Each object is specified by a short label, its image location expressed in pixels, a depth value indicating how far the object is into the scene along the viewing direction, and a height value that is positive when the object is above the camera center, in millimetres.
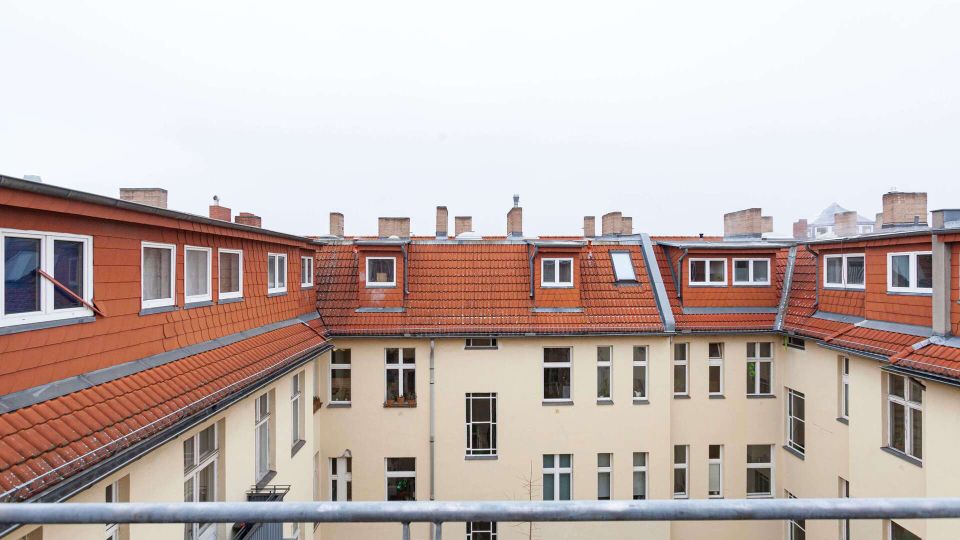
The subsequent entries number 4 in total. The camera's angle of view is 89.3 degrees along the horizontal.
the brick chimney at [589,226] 21172 +1962
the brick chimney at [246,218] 15701 +1731
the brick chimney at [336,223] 16734 +1674
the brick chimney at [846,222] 17922 +1807
